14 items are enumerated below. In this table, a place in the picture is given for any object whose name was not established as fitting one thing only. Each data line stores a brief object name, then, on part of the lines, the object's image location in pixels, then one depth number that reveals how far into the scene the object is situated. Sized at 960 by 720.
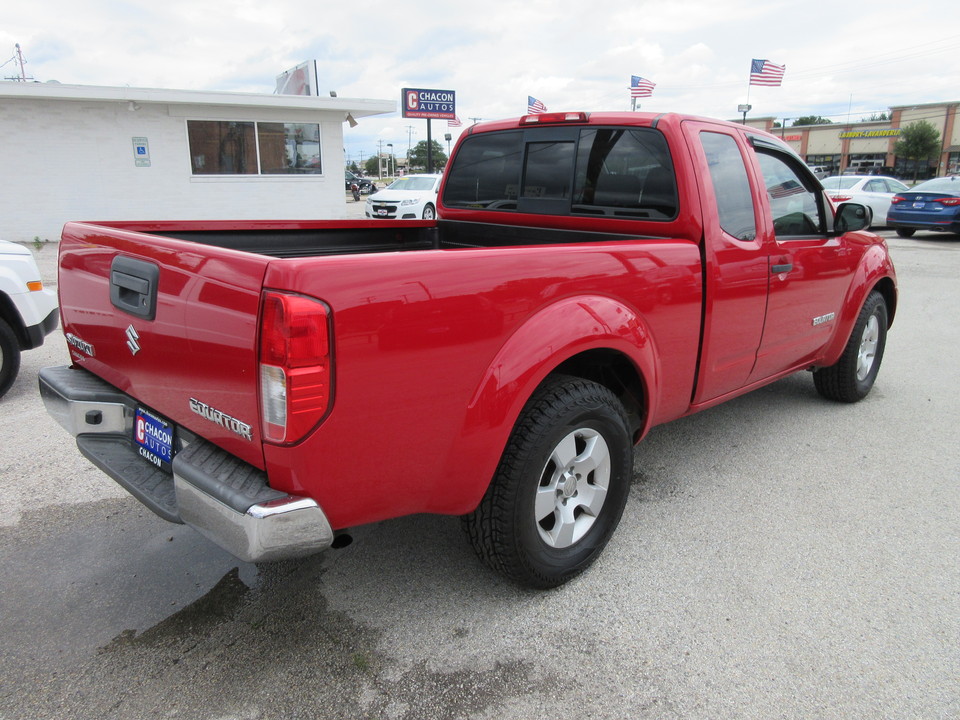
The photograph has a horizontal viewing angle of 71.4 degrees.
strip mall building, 56.72
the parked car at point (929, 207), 15.49
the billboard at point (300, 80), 19.55
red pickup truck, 1.90
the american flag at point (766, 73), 22.72
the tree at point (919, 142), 55.41
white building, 15.14
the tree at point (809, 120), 91.94
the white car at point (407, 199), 18.77
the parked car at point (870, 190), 17.53
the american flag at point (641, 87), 22.78
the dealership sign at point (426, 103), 23.75
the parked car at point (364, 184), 39.19
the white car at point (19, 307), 4.75
